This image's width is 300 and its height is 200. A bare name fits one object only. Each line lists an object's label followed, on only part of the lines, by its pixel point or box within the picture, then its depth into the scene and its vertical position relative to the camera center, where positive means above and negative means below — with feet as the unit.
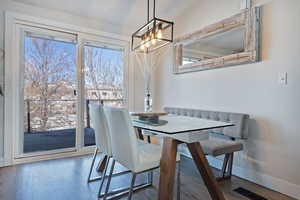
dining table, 4.87 -1.50
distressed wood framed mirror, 7.09 +2.47
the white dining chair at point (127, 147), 4.70 -1.41
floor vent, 5.99 -3.29
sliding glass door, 8.87 +0.41
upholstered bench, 6.73 -1.78
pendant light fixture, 6.10 +2.20
